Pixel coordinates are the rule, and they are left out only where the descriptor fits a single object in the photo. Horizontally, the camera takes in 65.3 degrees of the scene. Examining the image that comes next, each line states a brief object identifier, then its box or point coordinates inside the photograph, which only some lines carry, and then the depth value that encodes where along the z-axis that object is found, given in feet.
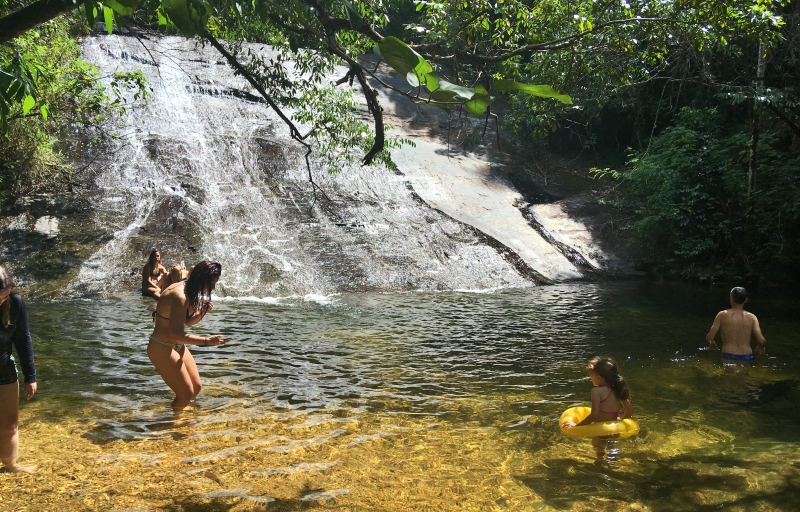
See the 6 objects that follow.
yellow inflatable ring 17.58
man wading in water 26.76
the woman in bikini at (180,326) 18.13
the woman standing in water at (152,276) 36.65
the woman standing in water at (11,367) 13.88
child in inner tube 18.12
